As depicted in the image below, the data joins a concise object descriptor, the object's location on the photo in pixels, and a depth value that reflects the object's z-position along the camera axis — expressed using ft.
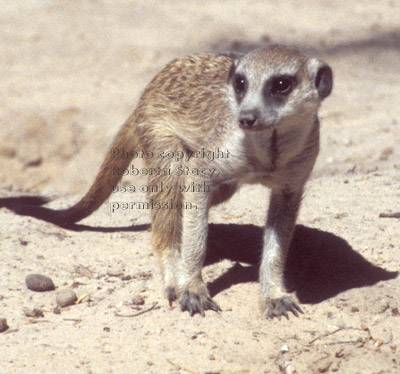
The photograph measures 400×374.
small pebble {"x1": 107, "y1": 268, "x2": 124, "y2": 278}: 21.79
